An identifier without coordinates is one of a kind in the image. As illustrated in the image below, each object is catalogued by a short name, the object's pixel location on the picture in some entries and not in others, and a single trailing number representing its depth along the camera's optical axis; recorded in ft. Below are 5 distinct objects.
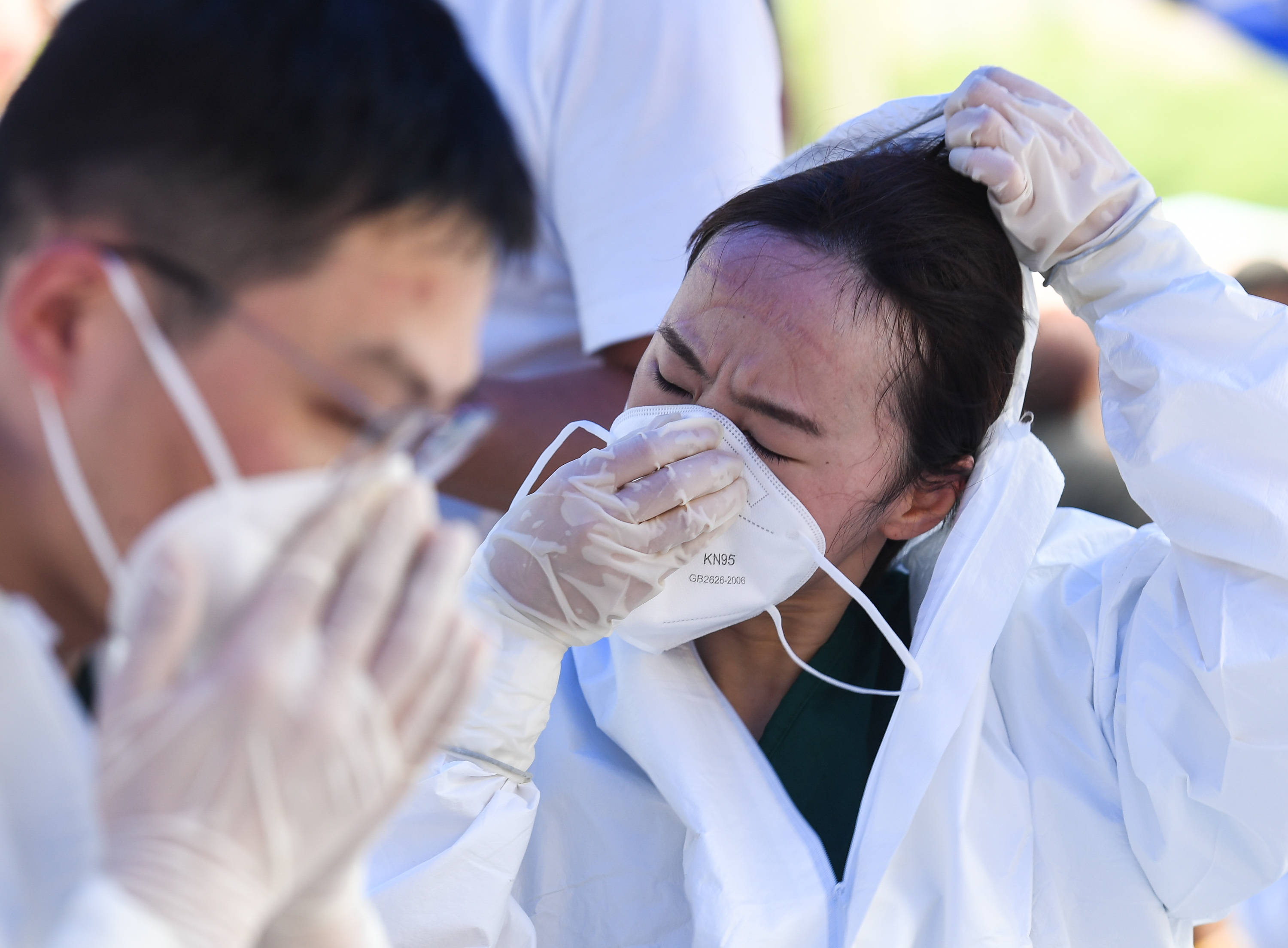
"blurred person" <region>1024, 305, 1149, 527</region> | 11.59
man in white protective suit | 7.45
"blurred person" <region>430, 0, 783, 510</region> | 10.46
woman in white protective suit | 10.05
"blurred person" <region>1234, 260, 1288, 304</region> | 12.65
